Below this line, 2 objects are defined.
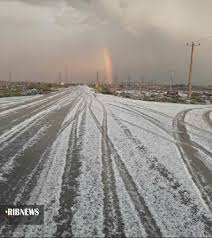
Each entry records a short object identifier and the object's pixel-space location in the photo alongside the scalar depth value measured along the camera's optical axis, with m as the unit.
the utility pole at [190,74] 39.13
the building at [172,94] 43.07
